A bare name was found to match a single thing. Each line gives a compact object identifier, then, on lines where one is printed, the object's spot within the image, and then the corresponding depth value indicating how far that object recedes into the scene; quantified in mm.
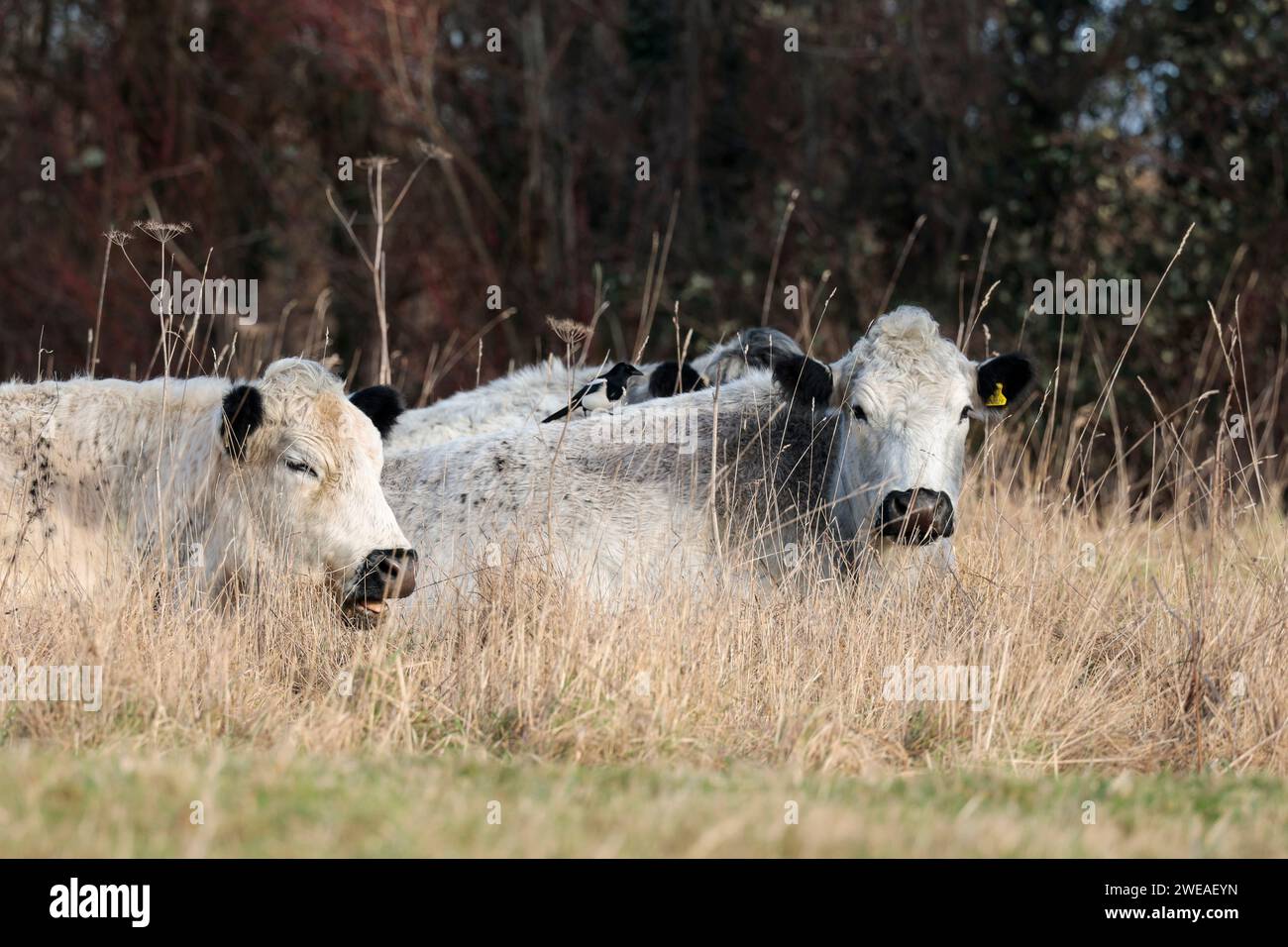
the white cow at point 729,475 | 14117
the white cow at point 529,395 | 18047
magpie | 17234
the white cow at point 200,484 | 13516
